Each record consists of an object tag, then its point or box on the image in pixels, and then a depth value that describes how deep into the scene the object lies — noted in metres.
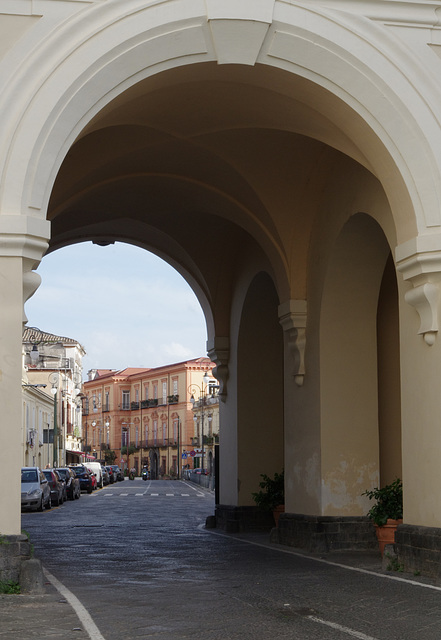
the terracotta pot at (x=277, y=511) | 16.97
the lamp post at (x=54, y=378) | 71.76
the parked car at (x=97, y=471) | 58.53
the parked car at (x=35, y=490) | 28.95
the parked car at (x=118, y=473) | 81.31
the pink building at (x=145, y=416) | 99.94
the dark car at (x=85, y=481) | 48.41
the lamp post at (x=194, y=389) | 95.26
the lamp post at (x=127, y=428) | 117.94
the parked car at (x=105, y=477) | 66.38
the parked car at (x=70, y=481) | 38.67
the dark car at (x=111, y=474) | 71.94
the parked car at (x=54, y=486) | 33.47
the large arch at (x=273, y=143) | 9.50
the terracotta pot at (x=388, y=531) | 12.15
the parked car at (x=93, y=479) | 50.06
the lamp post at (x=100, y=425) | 120.23
